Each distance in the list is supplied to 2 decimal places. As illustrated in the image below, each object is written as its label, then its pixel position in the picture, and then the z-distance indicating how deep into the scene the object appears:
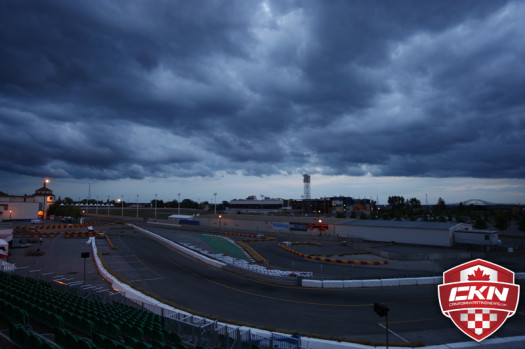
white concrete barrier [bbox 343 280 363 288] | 25.81
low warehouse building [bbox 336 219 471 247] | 51.69
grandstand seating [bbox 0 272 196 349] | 8.99
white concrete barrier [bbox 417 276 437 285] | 26.42
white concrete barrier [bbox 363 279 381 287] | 25.80
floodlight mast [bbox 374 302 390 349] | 10.77
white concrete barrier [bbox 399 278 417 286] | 26.28
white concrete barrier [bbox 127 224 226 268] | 35.48
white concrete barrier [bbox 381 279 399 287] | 25.89
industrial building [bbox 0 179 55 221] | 109.56
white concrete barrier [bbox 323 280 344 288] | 25.88
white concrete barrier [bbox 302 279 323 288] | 26.07
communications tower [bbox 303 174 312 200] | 159.91
